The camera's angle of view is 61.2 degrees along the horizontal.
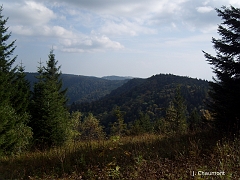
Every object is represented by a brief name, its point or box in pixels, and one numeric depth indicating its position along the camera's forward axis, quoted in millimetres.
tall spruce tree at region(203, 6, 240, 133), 8680
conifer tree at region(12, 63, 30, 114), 18453
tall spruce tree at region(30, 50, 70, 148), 17141
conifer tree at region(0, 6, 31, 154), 12305
